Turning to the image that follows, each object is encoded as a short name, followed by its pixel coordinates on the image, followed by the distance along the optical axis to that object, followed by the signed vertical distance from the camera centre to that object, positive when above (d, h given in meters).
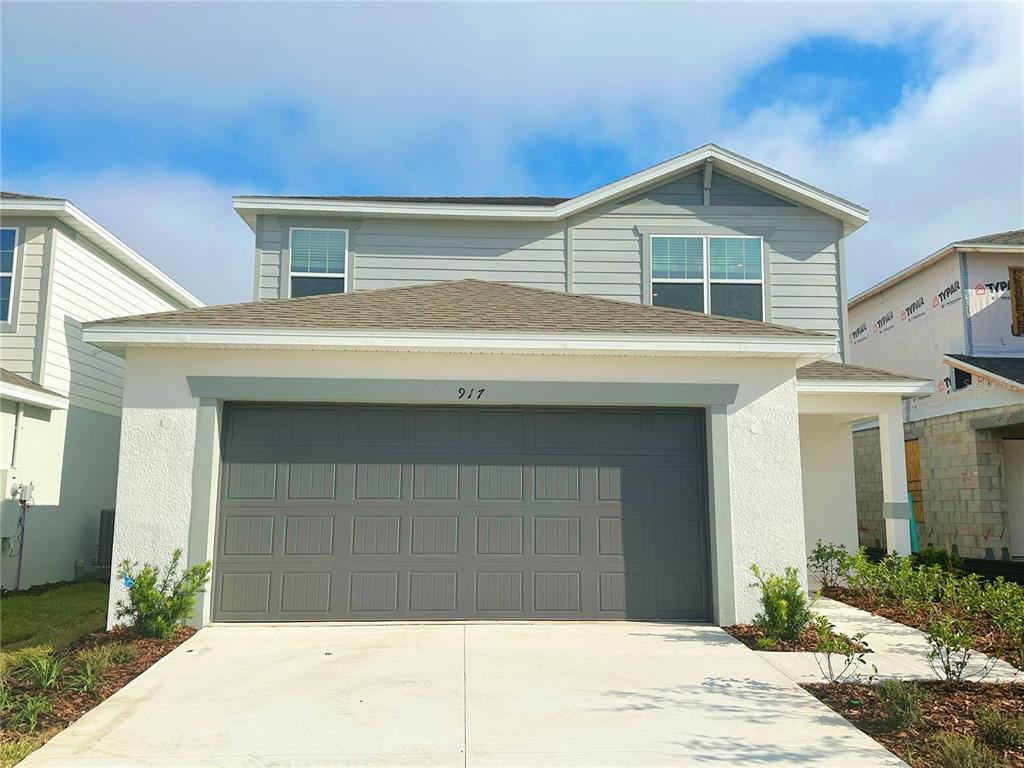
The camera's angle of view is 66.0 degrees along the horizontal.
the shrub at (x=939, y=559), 12.20 -0.91
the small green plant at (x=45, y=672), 6.33 -1.43
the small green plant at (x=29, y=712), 5.54 -1.55
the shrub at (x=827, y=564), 11.44 -0.96
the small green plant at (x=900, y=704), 5.61 -1.46
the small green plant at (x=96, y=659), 6.71 -1.41
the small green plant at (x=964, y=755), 4.77 -1.55
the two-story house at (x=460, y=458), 8.75 +0.45
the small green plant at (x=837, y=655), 6.70 -1.40
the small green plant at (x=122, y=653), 7.12 -1.43
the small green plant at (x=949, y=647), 6.58 -1.22
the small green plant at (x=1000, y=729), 5.20 -1.51
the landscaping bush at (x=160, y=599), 7.89 -1.03
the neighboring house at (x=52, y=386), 11.96 +1.78
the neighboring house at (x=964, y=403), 15.83 +2.03
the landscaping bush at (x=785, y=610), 7.98 -1.11
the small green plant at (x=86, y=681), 6.26 -1.48
